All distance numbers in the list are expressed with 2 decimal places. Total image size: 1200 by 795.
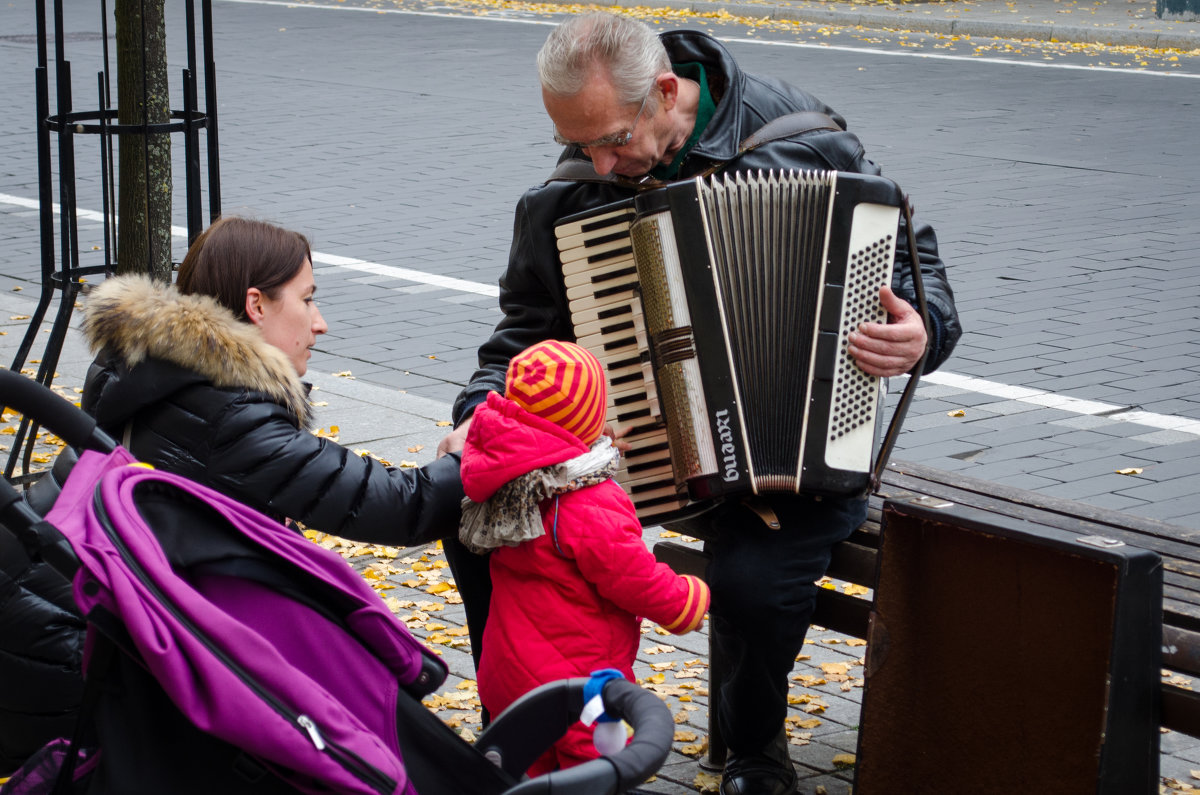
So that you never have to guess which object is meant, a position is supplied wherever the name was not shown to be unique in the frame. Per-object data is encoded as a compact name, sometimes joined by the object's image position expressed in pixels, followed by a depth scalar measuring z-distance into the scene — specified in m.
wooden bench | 2.71
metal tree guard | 4.88
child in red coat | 2.74
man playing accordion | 3.16
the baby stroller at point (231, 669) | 1.96
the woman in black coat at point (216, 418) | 2.57
